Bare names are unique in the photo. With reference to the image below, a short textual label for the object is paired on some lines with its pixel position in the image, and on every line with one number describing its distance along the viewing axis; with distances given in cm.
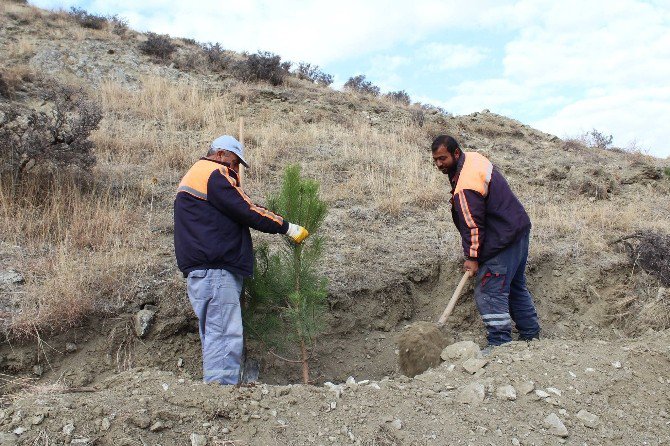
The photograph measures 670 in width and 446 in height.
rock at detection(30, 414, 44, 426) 248
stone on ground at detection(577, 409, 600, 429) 300
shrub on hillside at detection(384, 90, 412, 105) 1803
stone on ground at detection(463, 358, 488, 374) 345
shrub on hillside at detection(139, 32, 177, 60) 1438
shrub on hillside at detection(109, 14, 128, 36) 1562
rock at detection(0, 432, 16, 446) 236
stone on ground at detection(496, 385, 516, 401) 313
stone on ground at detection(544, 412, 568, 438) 290
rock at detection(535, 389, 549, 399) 315
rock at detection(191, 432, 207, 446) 258
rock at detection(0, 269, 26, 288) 439
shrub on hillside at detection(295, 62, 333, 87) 1756
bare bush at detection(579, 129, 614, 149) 1502
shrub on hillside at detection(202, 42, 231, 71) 1484
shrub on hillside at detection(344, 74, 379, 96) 1881
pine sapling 395
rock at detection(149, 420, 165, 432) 260
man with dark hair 403
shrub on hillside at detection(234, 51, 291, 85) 1424
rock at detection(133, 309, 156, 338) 432
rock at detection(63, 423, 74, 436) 246
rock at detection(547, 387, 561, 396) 318
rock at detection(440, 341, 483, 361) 371
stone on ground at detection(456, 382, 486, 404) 309
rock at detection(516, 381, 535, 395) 318
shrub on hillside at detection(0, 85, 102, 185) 601
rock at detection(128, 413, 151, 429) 259
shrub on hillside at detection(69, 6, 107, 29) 1561
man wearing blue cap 358
